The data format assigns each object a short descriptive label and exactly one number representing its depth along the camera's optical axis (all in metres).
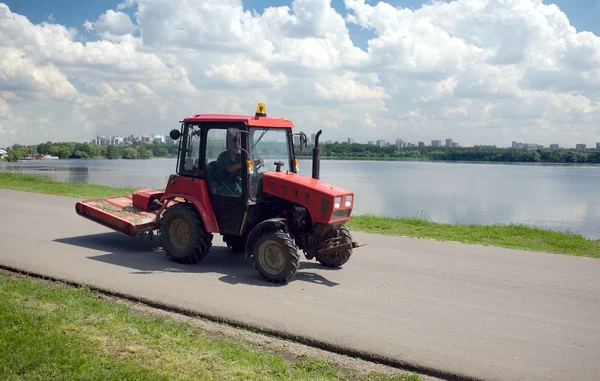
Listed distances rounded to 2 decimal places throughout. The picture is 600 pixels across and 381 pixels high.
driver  8.45
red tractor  7.91
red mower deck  9.42
